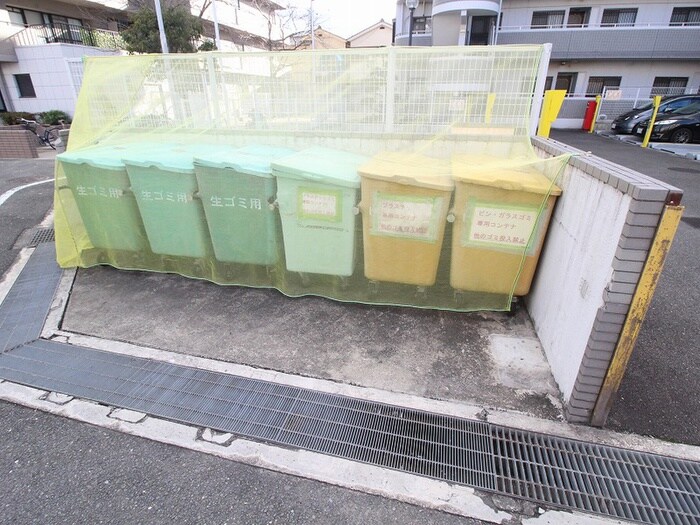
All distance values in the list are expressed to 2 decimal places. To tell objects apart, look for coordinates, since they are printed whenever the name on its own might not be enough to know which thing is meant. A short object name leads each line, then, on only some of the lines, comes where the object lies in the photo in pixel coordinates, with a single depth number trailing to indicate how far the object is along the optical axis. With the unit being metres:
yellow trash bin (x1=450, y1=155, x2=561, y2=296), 2.90
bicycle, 12.86
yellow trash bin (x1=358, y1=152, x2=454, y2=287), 3.05
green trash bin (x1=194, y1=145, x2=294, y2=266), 3.40
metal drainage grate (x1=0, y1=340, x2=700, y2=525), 2.00
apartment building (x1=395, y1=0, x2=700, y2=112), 18.48
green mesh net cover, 3.12
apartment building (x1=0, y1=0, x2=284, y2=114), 16.61
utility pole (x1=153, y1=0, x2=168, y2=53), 12.90
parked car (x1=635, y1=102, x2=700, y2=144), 12.52
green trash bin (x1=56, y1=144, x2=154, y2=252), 3.80
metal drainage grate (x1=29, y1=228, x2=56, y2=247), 5.06
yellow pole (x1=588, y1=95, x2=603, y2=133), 16.92
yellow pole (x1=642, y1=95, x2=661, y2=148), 12.05
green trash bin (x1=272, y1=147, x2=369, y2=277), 3.21
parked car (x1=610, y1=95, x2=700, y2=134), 13.12
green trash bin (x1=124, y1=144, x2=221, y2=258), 3.61
